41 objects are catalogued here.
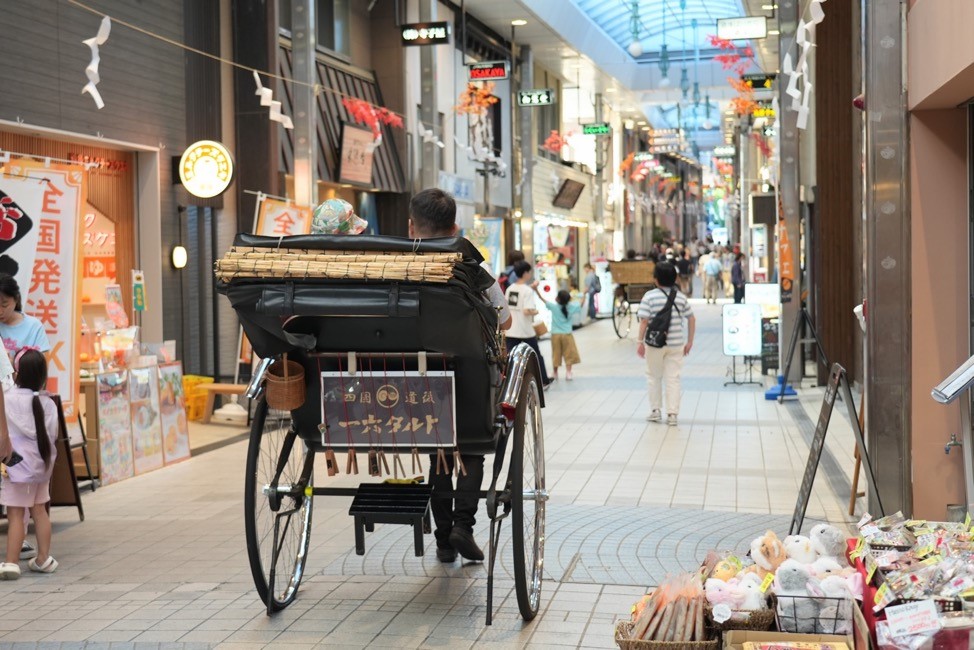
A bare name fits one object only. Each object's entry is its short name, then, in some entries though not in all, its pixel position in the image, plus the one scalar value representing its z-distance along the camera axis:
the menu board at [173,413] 10.08
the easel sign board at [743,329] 15.55
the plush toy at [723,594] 3.96
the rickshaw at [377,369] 4.63
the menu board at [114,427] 9.09
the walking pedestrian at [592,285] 30.30
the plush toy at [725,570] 4.19
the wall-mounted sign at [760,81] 20.67
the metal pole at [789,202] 14.99
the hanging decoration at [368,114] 18.25
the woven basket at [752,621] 3.85
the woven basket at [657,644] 3.72
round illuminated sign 12.62
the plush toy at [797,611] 3.81
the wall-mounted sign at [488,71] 21.75
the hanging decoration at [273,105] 12.78
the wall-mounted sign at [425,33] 17.70
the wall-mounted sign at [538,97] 25.28
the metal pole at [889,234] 6.49
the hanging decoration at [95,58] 9.41
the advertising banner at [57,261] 8.18
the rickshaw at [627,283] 27.48
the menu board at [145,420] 9.60
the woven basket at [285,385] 4.91
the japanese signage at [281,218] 12.44
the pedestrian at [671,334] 12.03
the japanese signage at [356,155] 18.03
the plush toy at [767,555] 4.20
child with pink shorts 6.48
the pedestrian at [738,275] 32.23
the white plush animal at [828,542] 4.38
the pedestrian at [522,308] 13.84
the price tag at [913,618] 3.45
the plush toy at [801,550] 4.26
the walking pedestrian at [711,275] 37.50
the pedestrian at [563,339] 16.44
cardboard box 3.70
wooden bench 12.52
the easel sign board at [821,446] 6.27
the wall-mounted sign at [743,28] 16.83
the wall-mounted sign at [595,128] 30.86
